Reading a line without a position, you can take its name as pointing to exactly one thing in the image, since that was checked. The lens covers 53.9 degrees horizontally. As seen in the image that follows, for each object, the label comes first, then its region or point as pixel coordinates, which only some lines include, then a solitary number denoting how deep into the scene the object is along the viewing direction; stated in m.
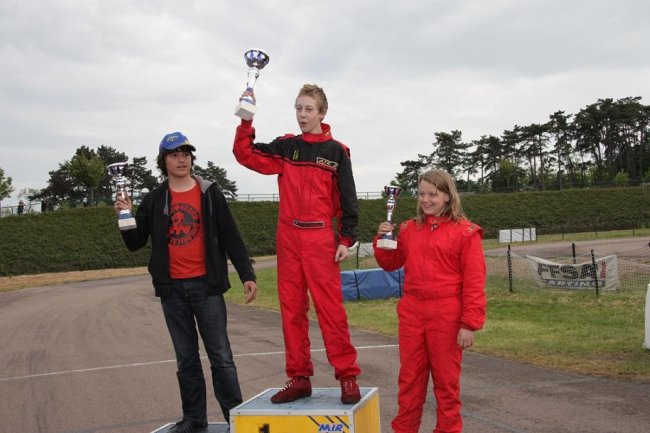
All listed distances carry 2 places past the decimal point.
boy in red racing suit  4.39
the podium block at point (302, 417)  3.81
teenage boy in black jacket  4.55
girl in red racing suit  4.18
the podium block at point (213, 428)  4.54
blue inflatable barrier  18.52
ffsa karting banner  17.11
